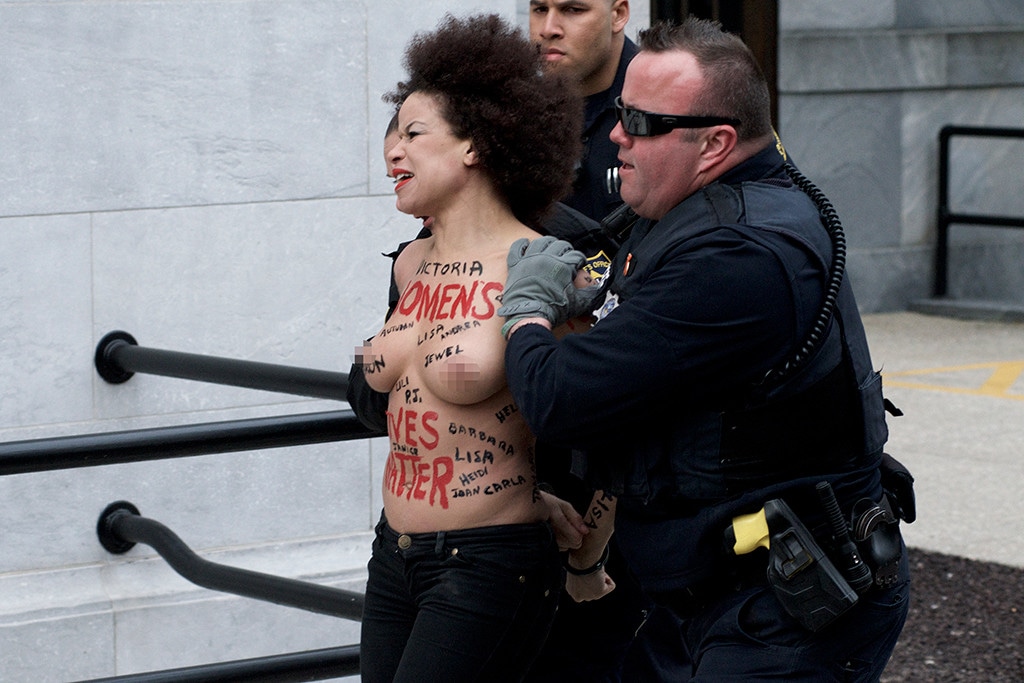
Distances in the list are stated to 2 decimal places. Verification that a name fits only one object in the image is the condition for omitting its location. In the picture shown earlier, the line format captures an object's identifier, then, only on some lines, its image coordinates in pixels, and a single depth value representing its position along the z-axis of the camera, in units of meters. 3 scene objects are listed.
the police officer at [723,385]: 4.89
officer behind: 7.10
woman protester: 5.40
